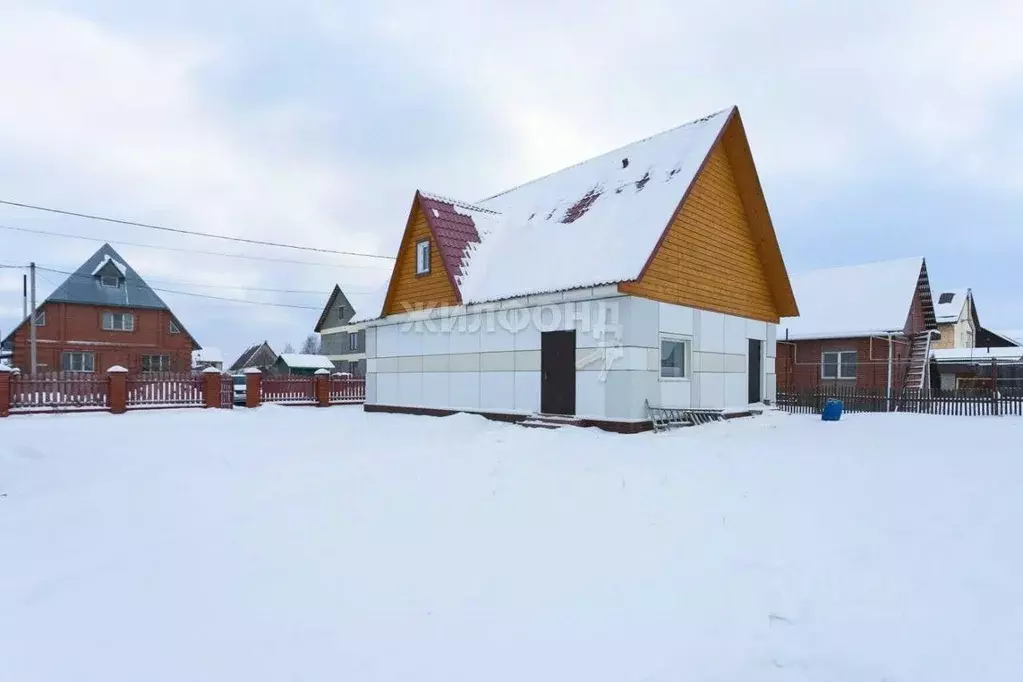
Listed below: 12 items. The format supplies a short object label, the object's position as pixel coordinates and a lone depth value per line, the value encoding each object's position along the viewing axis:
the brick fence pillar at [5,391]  16.58
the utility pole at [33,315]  29.16
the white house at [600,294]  12.86
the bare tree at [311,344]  112.24
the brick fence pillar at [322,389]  24.11
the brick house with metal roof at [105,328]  36.06
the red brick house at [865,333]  25.59
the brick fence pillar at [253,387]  21.98
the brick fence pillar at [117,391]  18.39
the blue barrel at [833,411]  16.14
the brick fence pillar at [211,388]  20.61
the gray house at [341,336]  49.31
